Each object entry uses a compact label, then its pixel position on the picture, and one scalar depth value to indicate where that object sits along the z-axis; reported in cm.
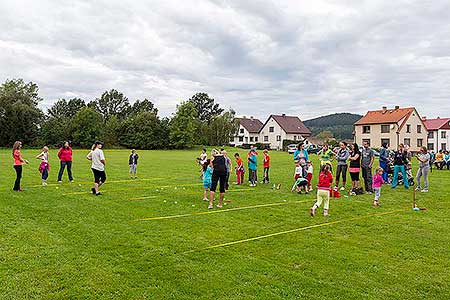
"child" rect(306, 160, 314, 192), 1485
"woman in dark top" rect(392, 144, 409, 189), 1588
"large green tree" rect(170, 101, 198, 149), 7038
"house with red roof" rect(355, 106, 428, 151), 6469
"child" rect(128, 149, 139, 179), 1932
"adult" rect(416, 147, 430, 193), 1462
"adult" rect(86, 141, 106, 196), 1277
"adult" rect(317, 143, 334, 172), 1462
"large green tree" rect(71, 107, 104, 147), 7012
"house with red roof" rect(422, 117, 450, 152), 7200
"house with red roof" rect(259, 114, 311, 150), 8512
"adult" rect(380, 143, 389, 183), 1680
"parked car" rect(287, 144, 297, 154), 5401
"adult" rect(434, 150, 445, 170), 2625
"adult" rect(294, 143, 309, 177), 1542
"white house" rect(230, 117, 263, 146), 9373
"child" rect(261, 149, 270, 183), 1658
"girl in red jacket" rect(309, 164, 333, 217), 997
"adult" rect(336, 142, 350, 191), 1430
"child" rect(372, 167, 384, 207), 1188
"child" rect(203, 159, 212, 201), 1212
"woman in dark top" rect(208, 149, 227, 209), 1098
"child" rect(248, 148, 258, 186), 1619
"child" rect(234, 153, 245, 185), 1681
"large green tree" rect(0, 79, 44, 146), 6612
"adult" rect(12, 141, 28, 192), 1309
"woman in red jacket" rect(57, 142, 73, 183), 1648
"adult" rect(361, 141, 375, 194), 1455
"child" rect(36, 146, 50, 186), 1528
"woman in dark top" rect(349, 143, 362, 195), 1390
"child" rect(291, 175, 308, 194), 1415
